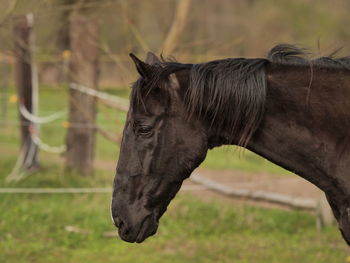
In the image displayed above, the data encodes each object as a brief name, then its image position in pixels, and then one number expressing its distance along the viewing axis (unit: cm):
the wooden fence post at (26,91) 1931
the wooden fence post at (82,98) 1820
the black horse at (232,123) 579
